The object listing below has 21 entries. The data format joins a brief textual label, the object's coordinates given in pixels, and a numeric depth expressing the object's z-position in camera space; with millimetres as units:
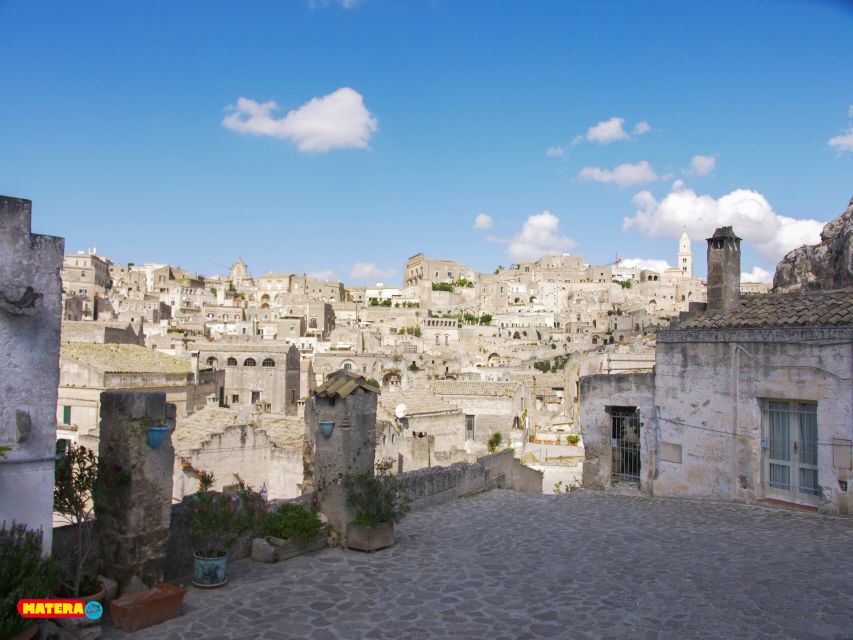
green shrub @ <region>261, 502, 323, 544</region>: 8383
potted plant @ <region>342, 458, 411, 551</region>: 8711
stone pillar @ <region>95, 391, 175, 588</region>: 6371
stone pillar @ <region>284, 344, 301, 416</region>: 43031
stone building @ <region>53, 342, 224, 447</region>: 26844
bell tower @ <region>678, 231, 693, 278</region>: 169375
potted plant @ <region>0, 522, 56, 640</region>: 4738
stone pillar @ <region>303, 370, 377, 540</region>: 8992
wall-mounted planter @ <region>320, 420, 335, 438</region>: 9047
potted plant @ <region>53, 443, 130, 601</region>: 5934
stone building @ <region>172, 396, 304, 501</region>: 17656
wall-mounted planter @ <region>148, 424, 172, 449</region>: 6438
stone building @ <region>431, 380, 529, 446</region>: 36344
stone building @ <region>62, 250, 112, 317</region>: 101188
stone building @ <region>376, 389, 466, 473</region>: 21906
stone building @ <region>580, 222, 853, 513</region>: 11383
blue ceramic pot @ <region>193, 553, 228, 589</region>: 6977
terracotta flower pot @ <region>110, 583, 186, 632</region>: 5848
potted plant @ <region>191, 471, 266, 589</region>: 6957
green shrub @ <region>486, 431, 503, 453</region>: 33562
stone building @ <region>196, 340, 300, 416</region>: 41969
